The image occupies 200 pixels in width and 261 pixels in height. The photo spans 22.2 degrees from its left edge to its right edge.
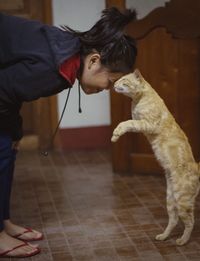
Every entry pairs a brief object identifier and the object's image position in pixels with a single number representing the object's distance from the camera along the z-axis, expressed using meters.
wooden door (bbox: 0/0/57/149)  3.54
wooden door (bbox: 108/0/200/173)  2.78
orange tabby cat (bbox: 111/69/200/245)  1.99
